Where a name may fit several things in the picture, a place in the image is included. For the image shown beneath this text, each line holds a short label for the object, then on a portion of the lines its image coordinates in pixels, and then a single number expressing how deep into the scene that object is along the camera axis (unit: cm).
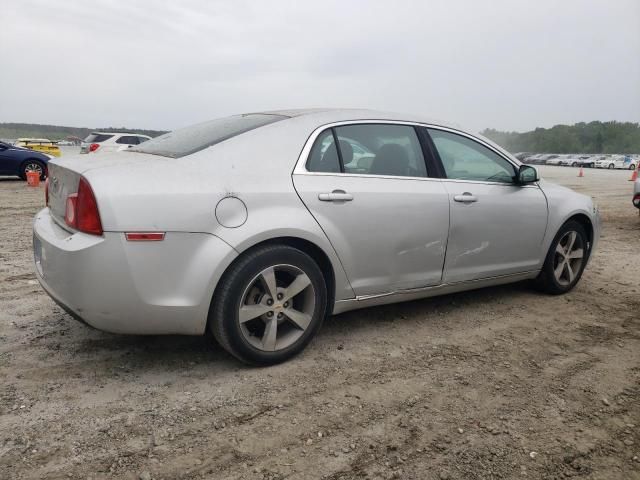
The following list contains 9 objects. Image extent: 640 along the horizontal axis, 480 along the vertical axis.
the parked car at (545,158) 6045
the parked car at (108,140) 1989
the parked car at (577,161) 5253
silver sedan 262
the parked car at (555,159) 5759
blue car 1480
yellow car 2528
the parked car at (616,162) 4696
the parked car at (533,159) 6144
